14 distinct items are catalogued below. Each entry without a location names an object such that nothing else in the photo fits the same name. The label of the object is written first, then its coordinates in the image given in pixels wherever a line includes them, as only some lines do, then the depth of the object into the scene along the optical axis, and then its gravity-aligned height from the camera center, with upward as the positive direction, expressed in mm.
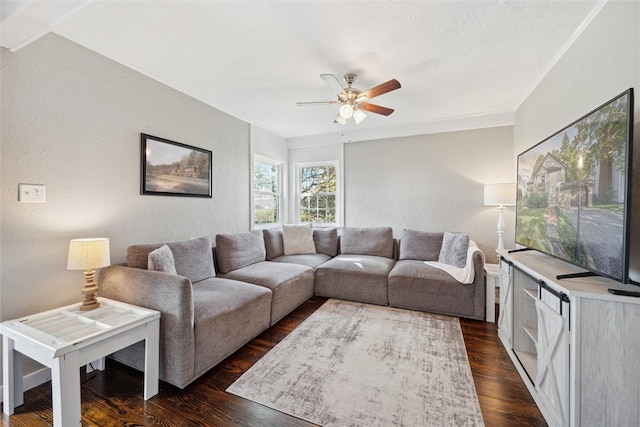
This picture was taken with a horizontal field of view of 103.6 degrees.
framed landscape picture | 2473 +450
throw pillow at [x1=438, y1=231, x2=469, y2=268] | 3061 -514
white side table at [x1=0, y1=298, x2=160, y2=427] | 1266 -748
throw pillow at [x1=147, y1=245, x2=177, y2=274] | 2006 -418
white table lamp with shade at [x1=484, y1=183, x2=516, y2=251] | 3125 +150
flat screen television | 1203 +101
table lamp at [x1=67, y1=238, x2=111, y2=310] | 1714 -345
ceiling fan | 2202 +1062
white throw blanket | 2689 -704
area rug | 1487 -1199
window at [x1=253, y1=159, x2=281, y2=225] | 4232 +306
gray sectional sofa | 1732 -735
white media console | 1139 -700
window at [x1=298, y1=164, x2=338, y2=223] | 4711 +318
